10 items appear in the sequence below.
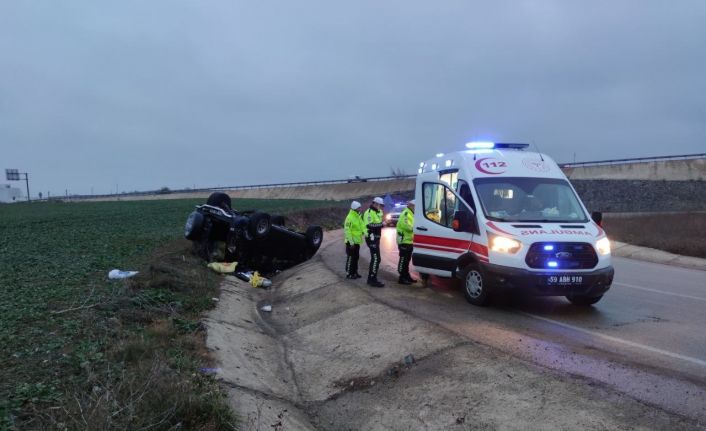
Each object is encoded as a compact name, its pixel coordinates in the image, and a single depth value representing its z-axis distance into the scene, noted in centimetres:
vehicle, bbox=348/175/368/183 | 6497
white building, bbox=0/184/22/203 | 8419
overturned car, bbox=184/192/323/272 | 1254
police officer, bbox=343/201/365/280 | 1111
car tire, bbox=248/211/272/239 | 1241
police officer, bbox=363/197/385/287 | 1062
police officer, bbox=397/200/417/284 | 1080
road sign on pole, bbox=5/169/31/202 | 8644
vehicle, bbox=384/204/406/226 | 2731
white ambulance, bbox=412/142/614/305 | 761
